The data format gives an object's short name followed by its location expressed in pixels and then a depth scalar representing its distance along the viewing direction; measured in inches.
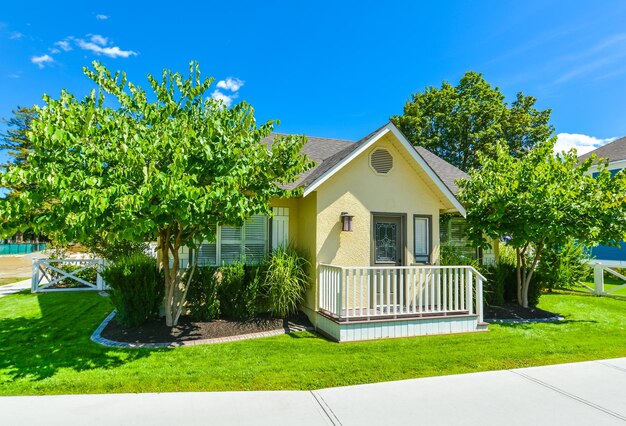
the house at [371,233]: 321.7
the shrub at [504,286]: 434.3
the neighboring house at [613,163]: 807.7
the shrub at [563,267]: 535.5
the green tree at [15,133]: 1588.2
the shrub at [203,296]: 334.6
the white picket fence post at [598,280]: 531.8
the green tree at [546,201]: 354.9
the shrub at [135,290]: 314.7
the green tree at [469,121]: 1193.3
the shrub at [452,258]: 398.3
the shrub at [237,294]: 339.6
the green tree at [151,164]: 213.6
